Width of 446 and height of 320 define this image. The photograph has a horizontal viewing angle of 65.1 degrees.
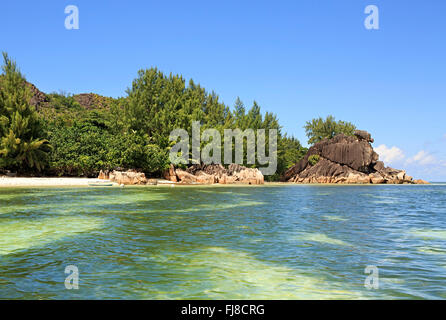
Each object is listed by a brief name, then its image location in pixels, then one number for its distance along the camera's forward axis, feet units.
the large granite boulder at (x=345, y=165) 215.92
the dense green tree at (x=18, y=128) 117.80
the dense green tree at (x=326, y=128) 263.49
